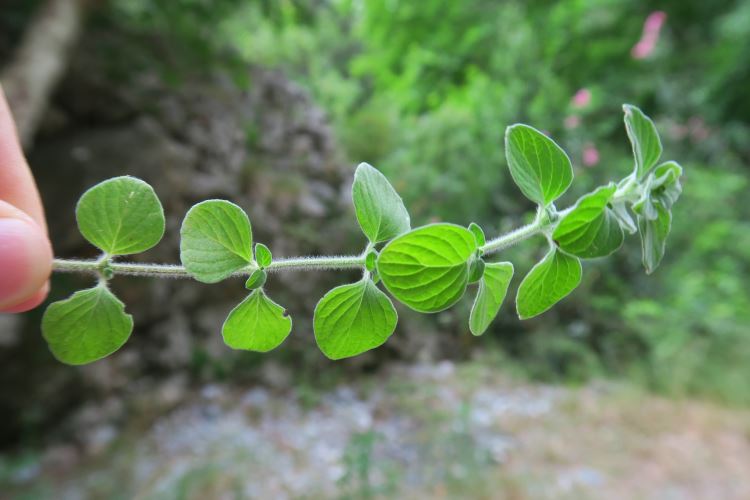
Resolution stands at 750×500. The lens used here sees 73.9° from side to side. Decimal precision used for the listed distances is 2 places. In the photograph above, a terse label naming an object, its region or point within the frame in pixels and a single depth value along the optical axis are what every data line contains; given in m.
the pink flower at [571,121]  1.44
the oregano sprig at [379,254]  0.18
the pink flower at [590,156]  1.32
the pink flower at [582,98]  1.36
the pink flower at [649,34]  1.28
